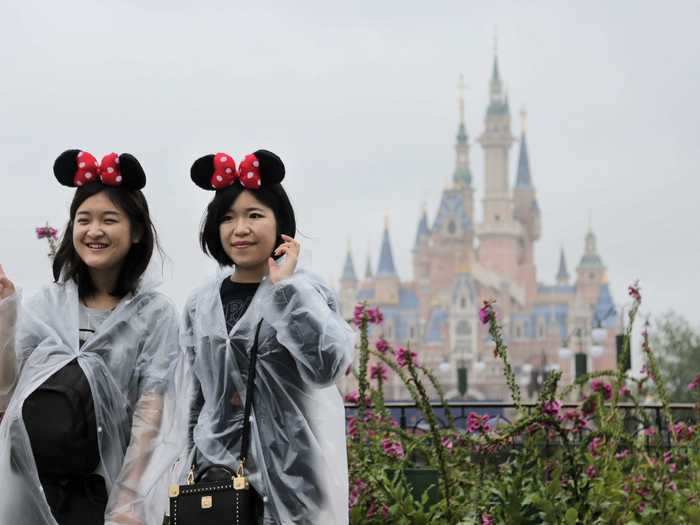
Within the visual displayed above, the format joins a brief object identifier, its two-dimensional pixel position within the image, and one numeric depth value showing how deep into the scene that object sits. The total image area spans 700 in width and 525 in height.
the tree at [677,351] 41.28
